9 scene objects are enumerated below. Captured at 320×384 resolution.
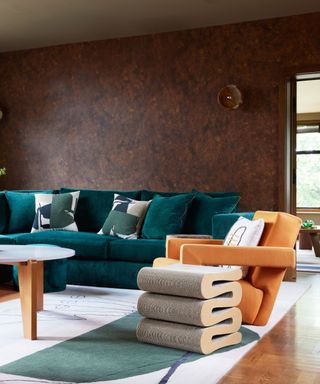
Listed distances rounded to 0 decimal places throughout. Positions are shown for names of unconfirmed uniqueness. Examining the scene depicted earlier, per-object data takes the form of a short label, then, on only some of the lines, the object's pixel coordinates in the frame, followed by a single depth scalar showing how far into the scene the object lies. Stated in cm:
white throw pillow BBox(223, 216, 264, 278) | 366
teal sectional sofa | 490
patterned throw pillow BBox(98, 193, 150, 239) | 522
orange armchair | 343
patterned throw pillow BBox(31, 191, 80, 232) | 564
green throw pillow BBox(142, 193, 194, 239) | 512
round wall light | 593
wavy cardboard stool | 297
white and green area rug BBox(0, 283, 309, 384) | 258
